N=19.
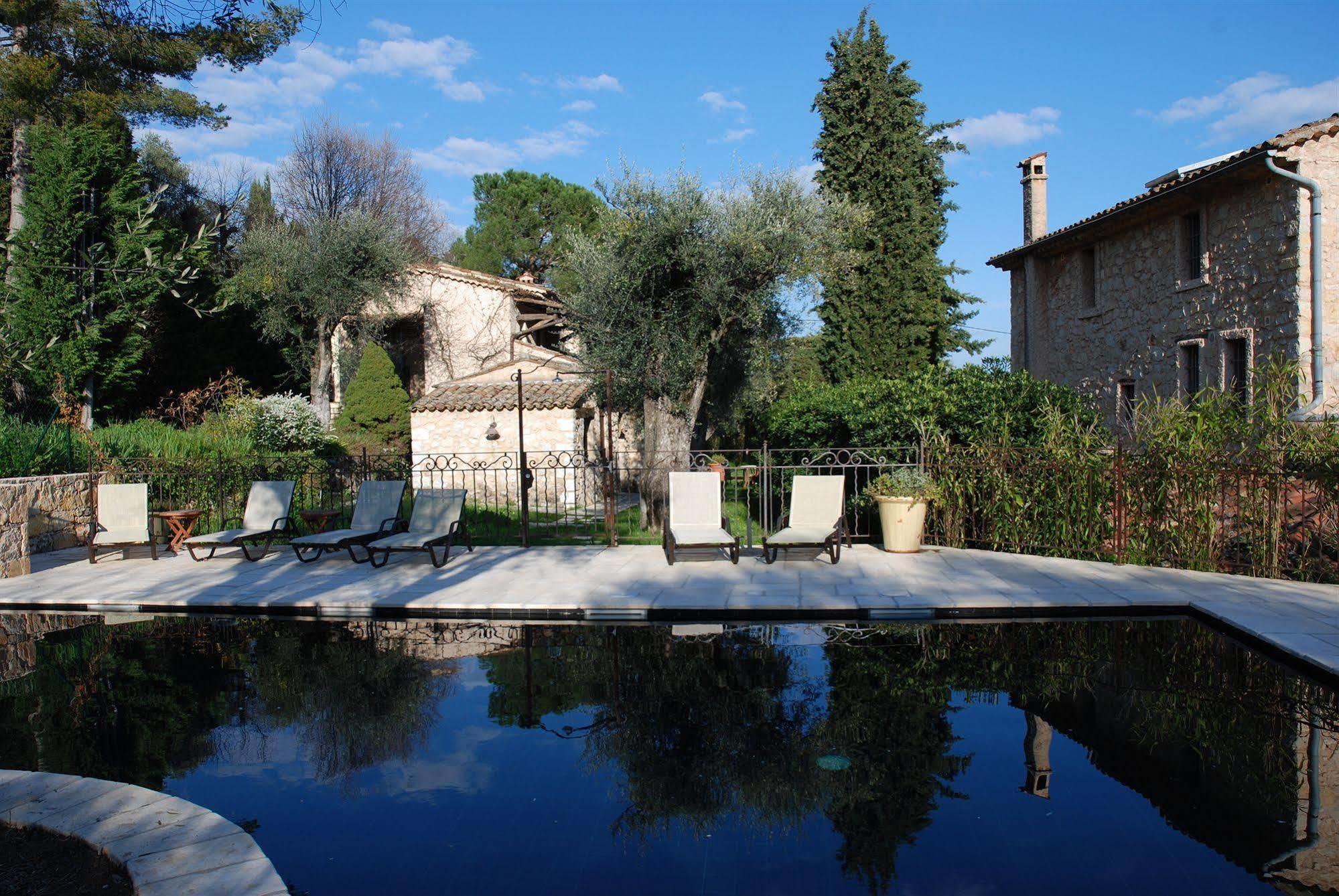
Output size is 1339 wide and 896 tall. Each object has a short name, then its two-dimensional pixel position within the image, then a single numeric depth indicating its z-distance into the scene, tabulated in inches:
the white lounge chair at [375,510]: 412.8
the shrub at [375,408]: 835.4
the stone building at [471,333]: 797.2
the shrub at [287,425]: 714.2
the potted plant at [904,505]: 387.5
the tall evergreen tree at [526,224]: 1311.5
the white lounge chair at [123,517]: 426.6
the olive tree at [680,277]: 474.9
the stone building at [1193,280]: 488.7
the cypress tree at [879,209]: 768.3
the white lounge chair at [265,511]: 418.6
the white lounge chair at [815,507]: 382.6
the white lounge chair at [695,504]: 392.5
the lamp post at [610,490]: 432.8
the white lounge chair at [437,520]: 391.2
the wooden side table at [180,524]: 439.2
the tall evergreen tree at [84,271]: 652.1
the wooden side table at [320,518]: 441.7
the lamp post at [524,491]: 424.5
